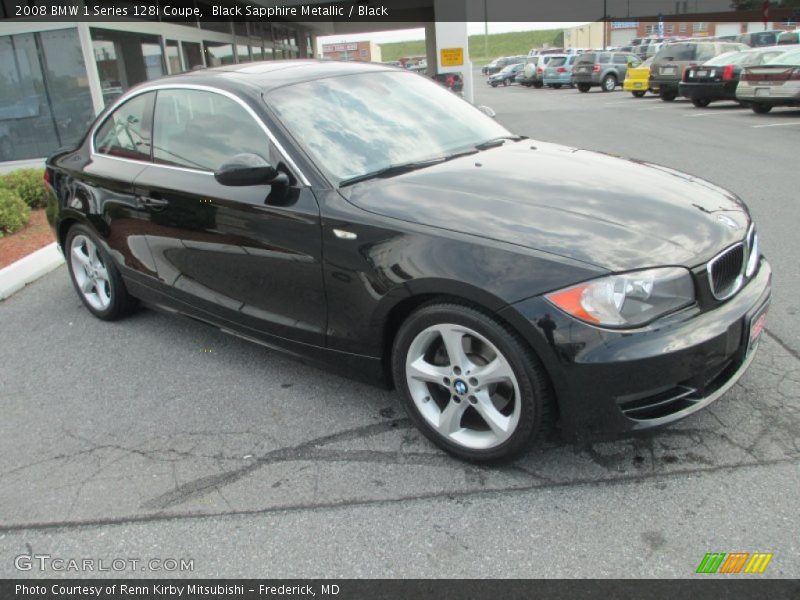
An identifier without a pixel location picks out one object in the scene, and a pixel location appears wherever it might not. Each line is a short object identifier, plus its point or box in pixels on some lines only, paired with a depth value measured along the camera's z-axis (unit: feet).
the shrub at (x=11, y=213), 24.21
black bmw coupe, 8.41
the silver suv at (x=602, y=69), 95.66
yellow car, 76.07
